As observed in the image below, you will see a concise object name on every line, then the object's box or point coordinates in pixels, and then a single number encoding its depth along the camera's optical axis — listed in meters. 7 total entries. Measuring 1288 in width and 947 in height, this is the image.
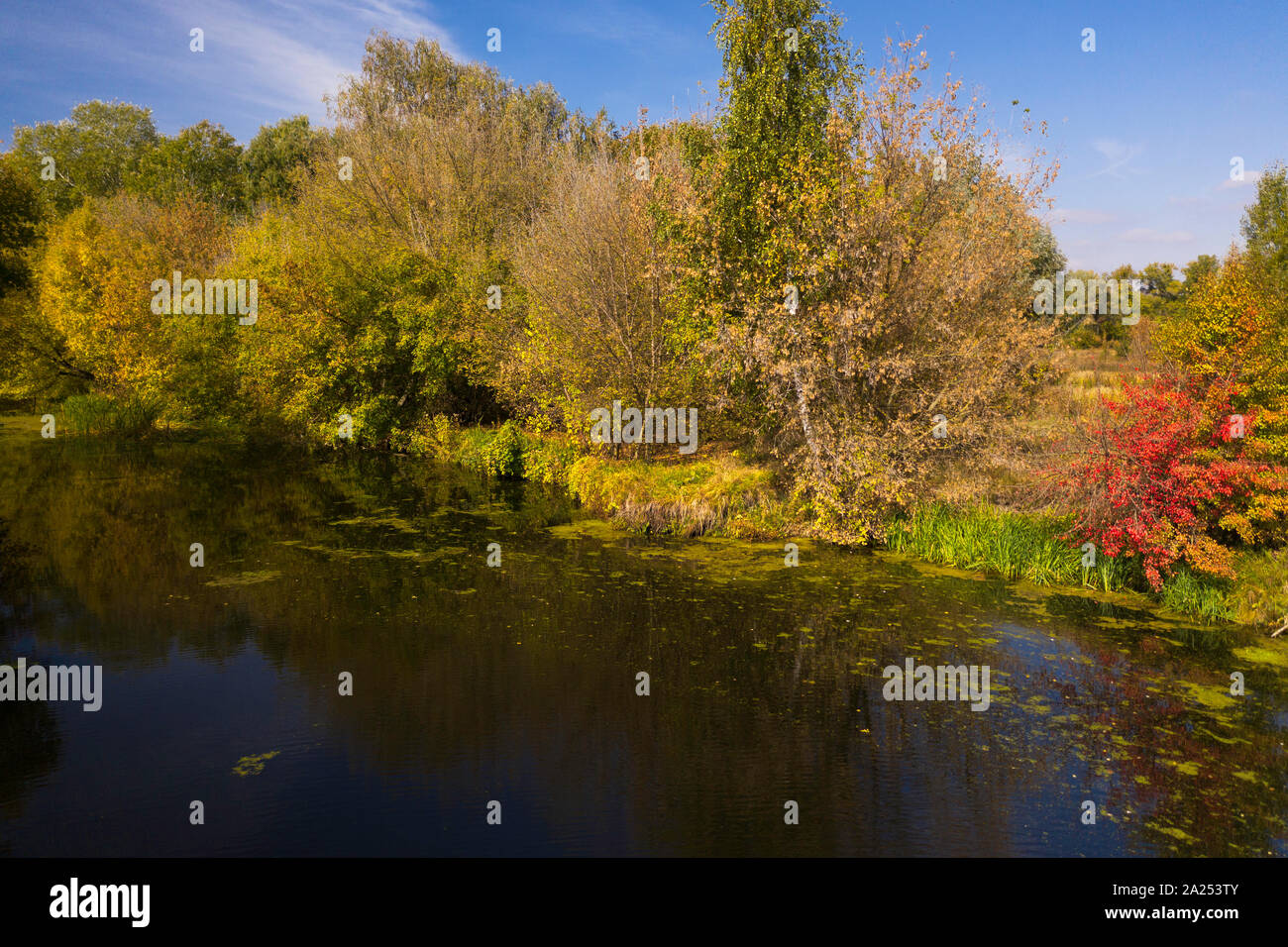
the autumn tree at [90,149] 67.81
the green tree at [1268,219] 44.75
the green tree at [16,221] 27.69
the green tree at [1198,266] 57.55
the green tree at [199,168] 66.31
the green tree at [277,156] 60.25
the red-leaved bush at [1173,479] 13.79
